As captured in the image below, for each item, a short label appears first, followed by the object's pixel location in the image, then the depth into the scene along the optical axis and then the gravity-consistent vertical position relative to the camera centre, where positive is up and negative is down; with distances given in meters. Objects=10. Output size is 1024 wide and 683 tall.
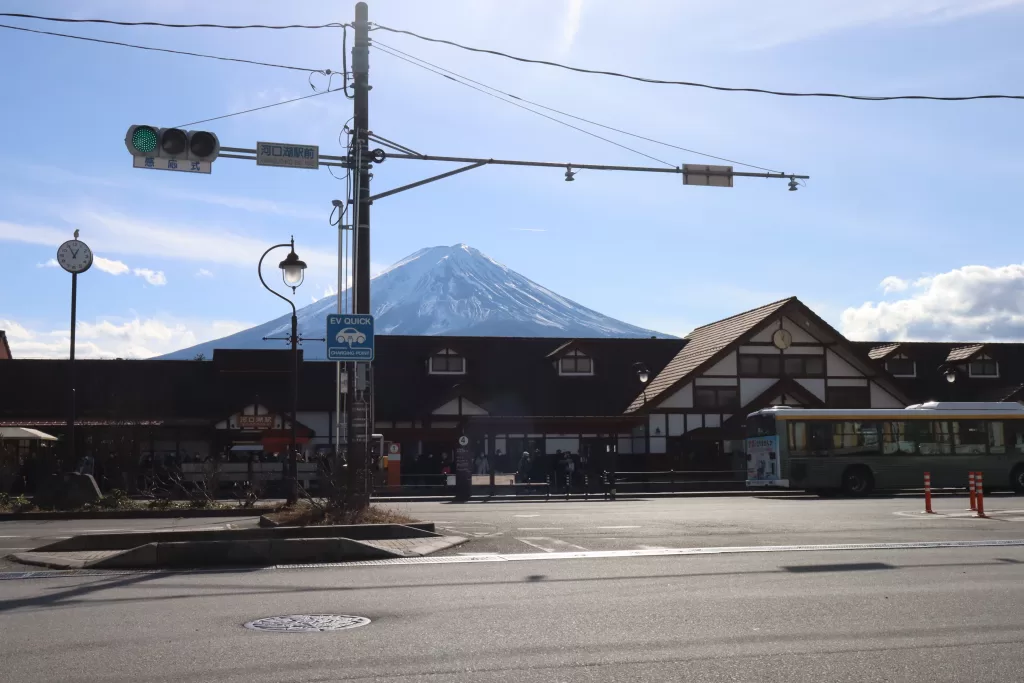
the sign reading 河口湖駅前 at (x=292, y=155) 16.44 +4.82
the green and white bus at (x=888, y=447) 33.62 -0.08
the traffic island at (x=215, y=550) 12.47 -1.23
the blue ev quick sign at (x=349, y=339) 16.55 +1.84
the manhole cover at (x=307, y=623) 7.99 -1.36
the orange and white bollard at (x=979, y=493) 20.43 -0.99
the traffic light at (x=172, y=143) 15.15 +4.66
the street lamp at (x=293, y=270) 22.69 +4.08
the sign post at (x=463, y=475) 32.09 -0.76
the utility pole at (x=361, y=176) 16.97 +4.71
